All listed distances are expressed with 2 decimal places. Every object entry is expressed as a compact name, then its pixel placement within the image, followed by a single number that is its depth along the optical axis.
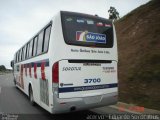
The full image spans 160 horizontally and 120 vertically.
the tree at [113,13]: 60.66
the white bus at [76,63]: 6.64
